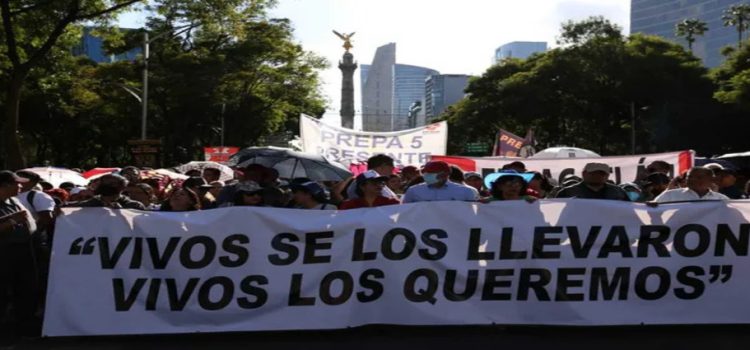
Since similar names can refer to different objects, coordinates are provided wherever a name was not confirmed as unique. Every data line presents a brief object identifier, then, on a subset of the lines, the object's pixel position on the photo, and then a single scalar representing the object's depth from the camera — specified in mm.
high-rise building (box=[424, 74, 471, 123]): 160750
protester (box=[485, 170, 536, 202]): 7281
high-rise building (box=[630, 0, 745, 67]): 186875
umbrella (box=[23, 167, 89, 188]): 16094
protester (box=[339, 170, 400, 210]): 7133
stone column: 67062
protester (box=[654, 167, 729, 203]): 7332
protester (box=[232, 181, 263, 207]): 7254
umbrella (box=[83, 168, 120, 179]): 17619
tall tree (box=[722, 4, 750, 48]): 80625
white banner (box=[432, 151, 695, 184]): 12180
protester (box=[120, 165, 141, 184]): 10383
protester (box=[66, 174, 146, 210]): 7012
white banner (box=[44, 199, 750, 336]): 6590
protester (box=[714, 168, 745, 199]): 8820
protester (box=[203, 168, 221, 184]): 11117
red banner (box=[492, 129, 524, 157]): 22141
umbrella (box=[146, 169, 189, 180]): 14583
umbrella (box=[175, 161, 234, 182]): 17050
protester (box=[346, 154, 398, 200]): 8586
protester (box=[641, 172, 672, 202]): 9164
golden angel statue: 64500
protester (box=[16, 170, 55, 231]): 7270
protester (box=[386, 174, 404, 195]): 9625
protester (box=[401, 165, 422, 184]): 10430
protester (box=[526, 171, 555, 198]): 8955
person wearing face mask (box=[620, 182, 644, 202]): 8789
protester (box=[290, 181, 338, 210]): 7297
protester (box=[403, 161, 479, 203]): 7562
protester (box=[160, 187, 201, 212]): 7289
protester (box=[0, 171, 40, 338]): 6691
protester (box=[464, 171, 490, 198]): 10266
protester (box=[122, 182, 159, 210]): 8312
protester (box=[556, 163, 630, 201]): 7500
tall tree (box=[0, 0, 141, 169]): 16688
